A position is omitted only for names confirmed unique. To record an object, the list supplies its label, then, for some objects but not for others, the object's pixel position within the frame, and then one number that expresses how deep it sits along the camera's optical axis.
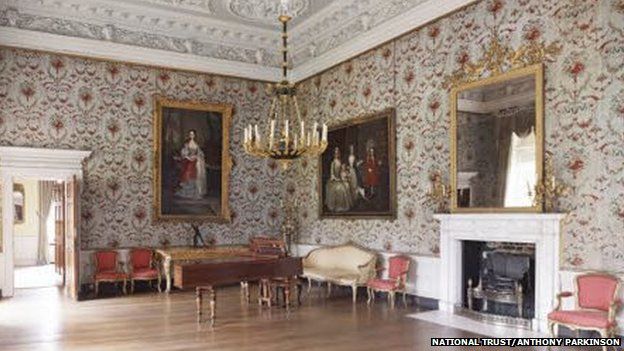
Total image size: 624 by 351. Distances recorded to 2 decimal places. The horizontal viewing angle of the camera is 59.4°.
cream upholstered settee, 9.60
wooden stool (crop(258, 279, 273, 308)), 8.89
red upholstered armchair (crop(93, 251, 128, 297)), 10.41
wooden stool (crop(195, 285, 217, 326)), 7.60
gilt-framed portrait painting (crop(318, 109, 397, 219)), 9.89
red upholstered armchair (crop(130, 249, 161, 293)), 10.68
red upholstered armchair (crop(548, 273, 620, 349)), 5.91
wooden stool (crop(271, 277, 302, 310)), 8.79
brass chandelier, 6.83
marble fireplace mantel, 6.92
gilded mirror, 7.30
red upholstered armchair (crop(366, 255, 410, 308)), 8.98
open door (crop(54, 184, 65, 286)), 11.55
